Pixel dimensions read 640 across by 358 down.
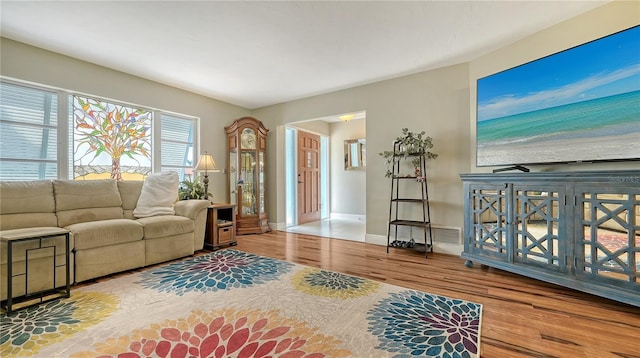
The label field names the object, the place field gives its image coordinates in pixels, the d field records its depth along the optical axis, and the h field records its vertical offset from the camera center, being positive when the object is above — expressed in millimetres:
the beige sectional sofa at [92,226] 2241 -486
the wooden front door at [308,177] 5680 +83
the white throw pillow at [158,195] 3318 -186
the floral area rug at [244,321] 1488 -950
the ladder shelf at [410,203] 3361 -306
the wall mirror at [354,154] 6039 +639
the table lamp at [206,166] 3925 +222
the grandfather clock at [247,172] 4727 +161
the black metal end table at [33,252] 1919 -610
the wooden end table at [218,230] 3641 -699
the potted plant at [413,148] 3324 +433
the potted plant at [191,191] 3988 -157
